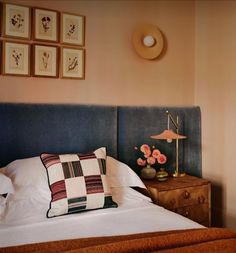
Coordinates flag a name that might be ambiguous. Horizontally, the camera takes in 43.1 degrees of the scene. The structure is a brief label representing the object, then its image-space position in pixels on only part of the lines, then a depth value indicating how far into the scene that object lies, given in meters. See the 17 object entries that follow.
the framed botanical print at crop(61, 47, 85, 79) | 2.58
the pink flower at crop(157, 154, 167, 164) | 2.62
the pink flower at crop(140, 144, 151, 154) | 2.60
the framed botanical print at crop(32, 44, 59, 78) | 2.47
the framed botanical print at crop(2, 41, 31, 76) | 2.36
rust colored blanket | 1.25
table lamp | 2.64
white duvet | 1.54
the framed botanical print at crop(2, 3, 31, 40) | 2.34
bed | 1.37
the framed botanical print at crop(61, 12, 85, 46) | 2.57
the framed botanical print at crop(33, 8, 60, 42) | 2.45
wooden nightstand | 2.37
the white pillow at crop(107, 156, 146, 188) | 2.32
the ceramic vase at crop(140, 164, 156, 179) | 2.64
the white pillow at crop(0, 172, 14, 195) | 1.90
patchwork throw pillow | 1.85
